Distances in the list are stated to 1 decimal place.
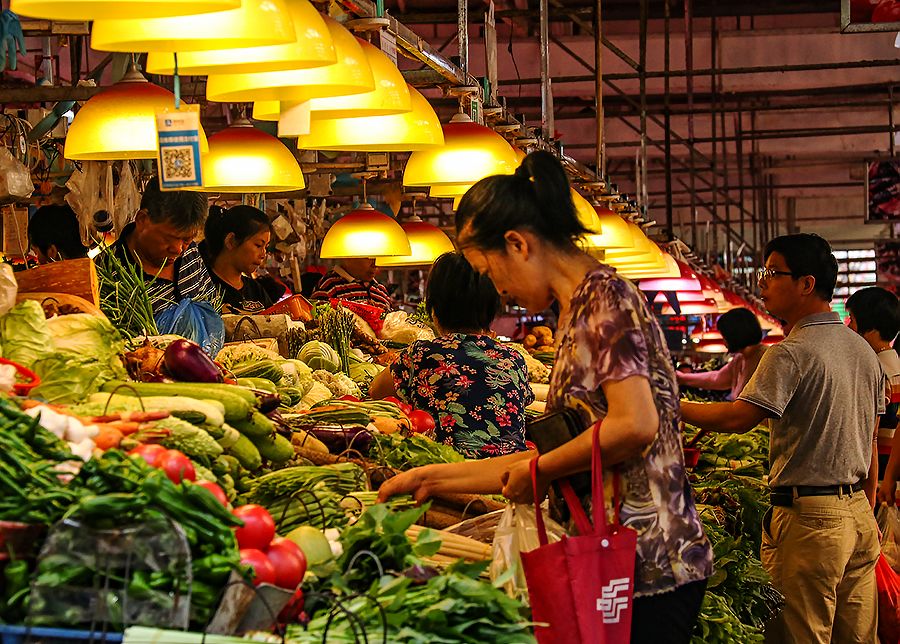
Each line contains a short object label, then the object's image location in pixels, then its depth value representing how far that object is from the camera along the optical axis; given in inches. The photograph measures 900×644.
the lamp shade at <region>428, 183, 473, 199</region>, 224.8
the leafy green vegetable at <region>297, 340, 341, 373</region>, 240.7
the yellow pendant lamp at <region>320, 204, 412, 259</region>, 267.7
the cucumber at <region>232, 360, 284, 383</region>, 186.1
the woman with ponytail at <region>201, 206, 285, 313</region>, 263.1
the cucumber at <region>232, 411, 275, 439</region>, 138.3
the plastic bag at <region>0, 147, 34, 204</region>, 267.1
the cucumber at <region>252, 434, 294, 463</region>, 141.9
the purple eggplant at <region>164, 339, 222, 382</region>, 144.3
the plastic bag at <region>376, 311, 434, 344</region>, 310.0
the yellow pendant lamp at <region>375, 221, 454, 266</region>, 312.0
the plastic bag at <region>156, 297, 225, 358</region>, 195.9
